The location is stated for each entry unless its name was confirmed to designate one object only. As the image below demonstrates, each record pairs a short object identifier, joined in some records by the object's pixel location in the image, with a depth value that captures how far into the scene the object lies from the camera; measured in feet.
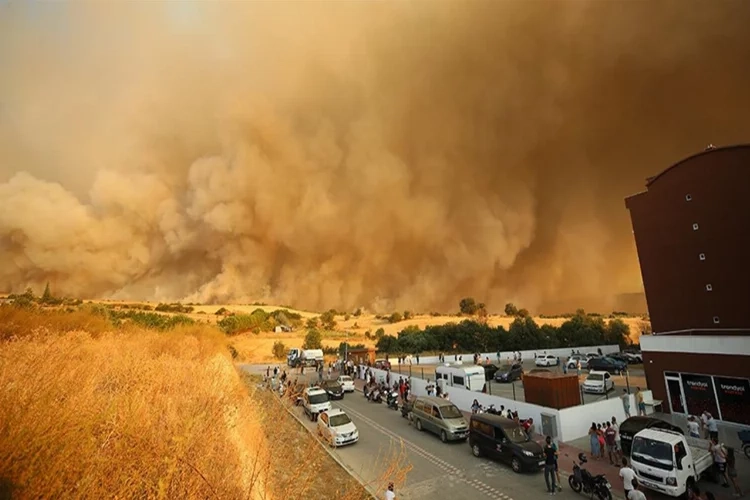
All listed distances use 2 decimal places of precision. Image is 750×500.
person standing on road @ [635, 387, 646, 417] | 47.73
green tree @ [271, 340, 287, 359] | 141.86
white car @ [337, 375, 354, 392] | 76.92
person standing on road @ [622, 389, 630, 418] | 46.32
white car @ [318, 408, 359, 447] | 39.93
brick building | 43.57
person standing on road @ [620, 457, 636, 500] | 25.12
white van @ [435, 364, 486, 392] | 65.05
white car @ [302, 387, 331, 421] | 52.90
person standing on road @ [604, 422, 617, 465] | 34.71
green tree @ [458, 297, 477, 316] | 274.87
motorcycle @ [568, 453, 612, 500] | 26.37
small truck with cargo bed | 26.61
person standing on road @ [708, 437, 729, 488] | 28.09
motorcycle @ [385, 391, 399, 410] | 61.39
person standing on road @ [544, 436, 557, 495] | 28.55
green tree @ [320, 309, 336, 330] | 226.62
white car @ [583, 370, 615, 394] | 63.21
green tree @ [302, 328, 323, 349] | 153.05
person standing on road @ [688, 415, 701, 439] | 37.63
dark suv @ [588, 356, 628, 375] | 88.12
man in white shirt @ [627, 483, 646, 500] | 22.20
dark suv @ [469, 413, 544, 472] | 32.37
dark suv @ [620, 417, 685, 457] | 35.09
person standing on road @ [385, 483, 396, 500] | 23.20
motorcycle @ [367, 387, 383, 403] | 67.10
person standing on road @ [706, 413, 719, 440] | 36.32
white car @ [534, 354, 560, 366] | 105.91
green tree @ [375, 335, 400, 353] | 152.15
